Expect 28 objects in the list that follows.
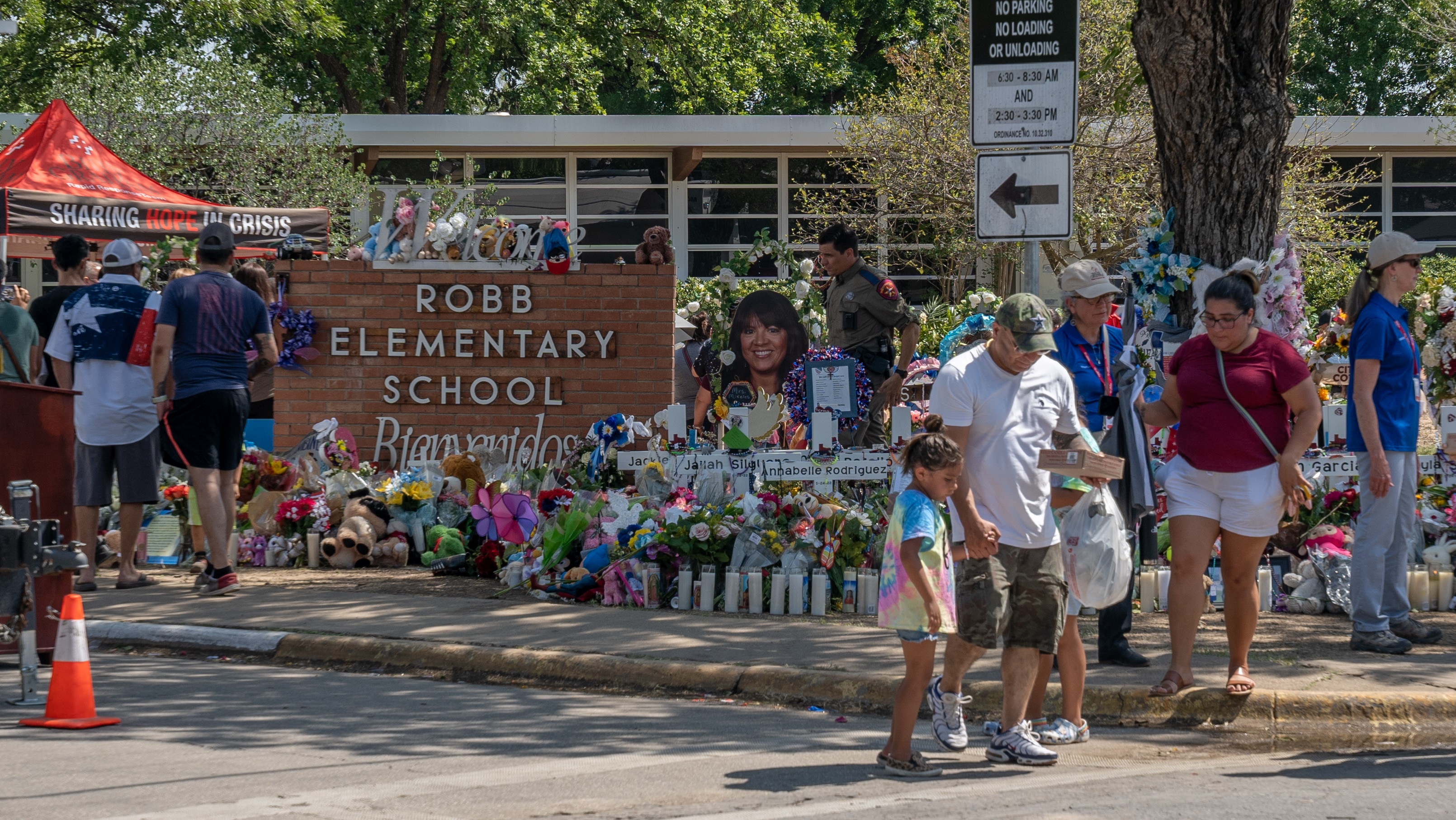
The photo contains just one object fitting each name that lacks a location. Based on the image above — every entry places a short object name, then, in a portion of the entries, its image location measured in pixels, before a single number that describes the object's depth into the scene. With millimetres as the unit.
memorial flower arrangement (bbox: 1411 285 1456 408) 17219
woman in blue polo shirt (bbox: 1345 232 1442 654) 13797
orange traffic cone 11523
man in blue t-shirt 17484
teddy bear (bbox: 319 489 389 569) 20047
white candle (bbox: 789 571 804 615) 16609
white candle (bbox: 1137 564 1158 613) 16625
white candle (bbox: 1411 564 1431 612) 16750
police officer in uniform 19703
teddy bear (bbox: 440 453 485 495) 21500
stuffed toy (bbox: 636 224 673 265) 24219
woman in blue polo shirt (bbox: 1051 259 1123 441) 12812
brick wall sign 23547
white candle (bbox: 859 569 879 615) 16594
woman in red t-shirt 11930
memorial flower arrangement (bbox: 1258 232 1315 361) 16906
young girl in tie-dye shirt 9883
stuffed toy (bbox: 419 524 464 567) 19937
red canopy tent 24922
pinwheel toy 18562
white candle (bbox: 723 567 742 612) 16609
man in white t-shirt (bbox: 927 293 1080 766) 10320
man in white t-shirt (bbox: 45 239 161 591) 17859
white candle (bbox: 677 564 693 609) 16891
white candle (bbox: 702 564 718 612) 16859
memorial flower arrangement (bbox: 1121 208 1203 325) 17219
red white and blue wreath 19781
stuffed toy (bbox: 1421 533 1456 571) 16953
